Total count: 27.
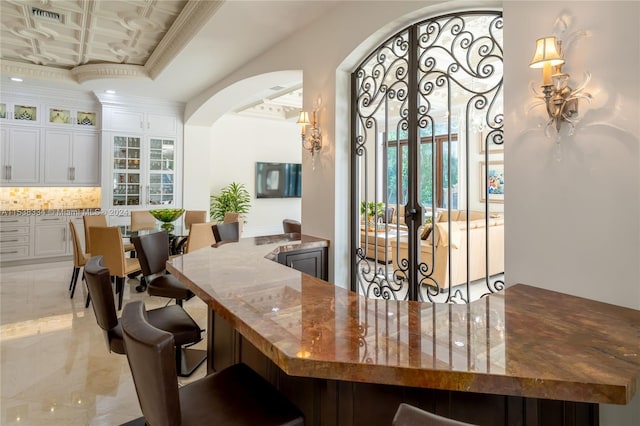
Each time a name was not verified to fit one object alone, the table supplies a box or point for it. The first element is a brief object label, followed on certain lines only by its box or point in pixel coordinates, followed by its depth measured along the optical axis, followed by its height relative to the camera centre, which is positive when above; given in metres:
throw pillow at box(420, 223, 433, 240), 3.40 -0.17
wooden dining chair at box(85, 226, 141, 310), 4.12 -0.39
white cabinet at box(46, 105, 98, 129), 6.41 +1.72
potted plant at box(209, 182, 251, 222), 8.18 +0.29
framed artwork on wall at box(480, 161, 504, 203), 2.35 +0.36
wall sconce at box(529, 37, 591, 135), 1.75 +0.62
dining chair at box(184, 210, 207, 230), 6.42 -0.05
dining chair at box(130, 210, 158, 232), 6.03 -0.12
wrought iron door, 2.49 +0.45
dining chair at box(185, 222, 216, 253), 4.47 -0.28
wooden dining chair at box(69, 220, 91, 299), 4.52 -0.52
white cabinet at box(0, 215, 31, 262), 5.95 -0.39
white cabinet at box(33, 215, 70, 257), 6.21 -0.37
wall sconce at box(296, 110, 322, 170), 3.54 +0.77
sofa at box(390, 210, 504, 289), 2.70 -0.30
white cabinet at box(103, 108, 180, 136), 6.71 +1.74
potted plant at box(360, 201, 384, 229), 3.22 +0.02
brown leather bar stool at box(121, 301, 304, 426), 0.98 -0.64
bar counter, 0.93 -0.39
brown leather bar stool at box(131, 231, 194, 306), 2.70 -0.40
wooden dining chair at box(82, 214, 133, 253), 4.89 -0.13
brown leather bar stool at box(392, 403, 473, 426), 0.72 -0.41
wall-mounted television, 8.95 +0.85
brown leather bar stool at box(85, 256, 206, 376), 1.83 -0.57
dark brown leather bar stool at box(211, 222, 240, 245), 3.63 -0.18
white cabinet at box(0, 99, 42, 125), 6.06 +1.70
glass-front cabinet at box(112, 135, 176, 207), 6.79 +0.81
